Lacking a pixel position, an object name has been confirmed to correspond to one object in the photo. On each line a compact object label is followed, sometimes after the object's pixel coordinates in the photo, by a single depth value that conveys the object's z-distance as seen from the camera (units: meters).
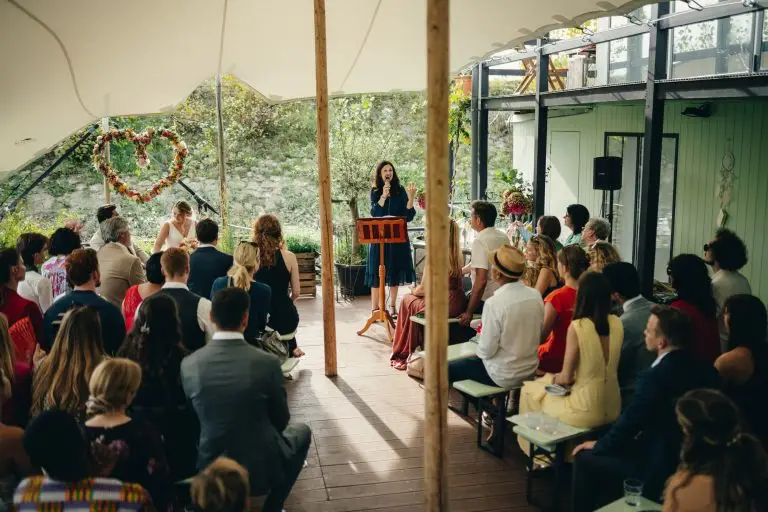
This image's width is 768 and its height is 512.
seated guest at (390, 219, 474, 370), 6.12
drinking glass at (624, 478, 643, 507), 3.05
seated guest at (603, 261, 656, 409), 4.34
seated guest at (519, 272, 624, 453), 3.92
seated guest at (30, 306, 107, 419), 3.36
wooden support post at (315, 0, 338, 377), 5.86
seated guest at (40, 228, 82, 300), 5.31
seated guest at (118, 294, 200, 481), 3.57
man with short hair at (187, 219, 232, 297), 5.30
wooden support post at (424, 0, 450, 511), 3.21
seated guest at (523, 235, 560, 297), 5.53
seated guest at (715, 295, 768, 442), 3.68
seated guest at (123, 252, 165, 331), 4.58
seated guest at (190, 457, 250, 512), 2.35
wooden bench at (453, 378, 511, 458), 4.64
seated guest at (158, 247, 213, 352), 4.16
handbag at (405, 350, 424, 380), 6.19
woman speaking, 7.82
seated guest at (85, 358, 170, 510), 2.84
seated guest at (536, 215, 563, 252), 6.31
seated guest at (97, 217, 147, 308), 5.35
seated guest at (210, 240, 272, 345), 5.03
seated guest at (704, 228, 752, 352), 4.89
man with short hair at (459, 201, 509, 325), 6.11
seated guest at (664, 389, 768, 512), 2.52
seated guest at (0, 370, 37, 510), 3.00
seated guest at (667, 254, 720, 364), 4.34
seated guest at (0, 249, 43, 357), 4.17
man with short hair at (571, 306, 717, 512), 3.31
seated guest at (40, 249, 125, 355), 4.07
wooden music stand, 7.16
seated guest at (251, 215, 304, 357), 5.89
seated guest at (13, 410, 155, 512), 2.47
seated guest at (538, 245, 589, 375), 4.80
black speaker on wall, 9.32
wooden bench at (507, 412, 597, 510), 3.81
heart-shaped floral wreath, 8.84
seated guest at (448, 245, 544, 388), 4.63
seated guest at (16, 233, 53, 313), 4.95
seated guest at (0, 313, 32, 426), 3.49
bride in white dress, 7.48
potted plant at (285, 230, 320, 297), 9.60
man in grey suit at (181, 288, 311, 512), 3.14
